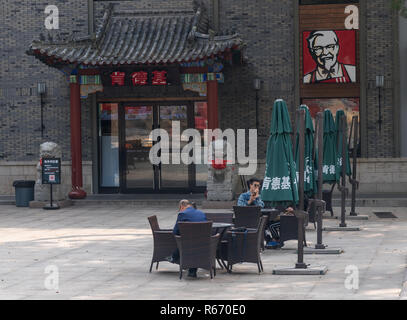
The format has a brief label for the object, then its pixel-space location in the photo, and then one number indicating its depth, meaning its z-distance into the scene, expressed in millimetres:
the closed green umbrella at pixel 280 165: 14898
